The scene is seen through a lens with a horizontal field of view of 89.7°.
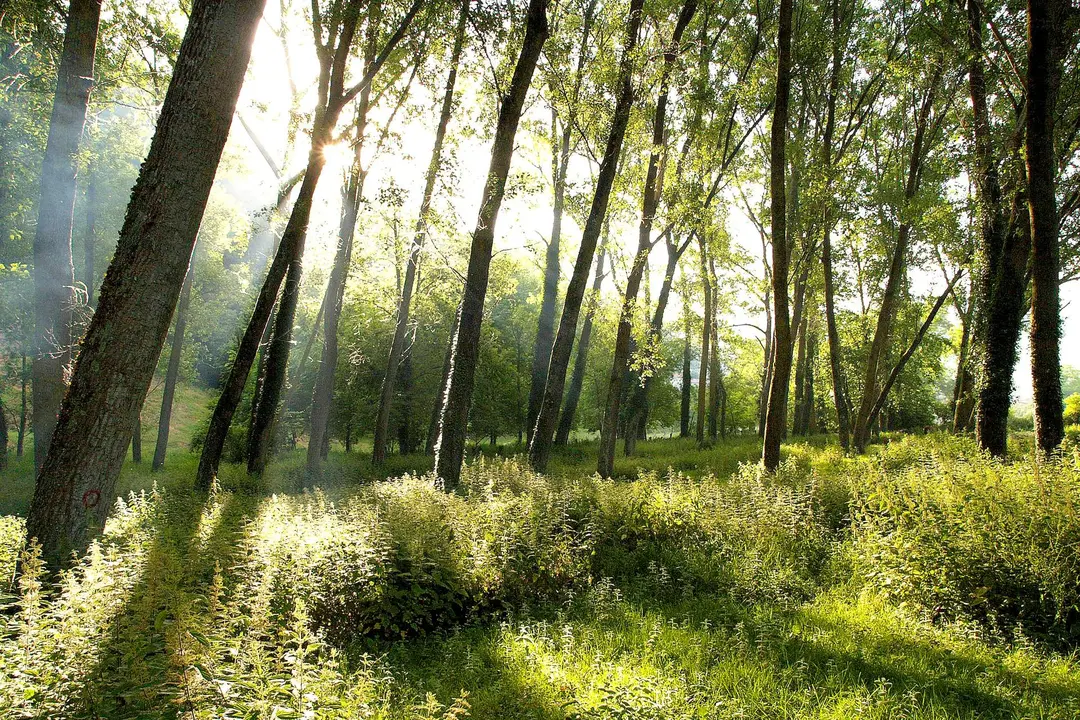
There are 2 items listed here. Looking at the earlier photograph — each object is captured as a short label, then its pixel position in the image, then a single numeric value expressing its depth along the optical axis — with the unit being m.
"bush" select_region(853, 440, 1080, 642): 4.74
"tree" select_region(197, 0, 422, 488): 11.95
